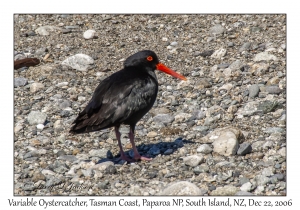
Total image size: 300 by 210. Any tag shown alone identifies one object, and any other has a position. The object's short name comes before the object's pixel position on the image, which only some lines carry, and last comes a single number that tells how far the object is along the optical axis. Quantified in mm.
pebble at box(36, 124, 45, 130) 18422
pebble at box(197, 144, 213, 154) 15805
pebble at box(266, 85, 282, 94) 19516
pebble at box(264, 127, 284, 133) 16953
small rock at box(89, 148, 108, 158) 16391
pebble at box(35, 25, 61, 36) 25359
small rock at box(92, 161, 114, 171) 15159
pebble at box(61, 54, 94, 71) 22641
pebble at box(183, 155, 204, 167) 15148
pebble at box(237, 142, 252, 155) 15531
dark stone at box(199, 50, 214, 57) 23128
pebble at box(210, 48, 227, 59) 22844
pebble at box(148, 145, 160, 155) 16516
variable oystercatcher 15352
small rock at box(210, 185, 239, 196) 13602
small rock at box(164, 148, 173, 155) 16144
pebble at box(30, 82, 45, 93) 21109
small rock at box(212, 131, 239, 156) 15539
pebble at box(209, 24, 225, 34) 24784
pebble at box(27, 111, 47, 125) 18719
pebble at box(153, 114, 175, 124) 18475
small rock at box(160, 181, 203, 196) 13492
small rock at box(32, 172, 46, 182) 14953
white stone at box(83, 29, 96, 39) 24953
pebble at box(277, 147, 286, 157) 15435
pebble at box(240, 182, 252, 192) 13734
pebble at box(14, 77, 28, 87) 21550
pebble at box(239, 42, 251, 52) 23203
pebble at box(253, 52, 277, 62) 21984
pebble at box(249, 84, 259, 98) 19531
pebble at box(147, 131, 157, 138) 17687
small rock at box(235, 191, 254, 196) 13523
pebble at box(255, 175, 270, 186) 13930
